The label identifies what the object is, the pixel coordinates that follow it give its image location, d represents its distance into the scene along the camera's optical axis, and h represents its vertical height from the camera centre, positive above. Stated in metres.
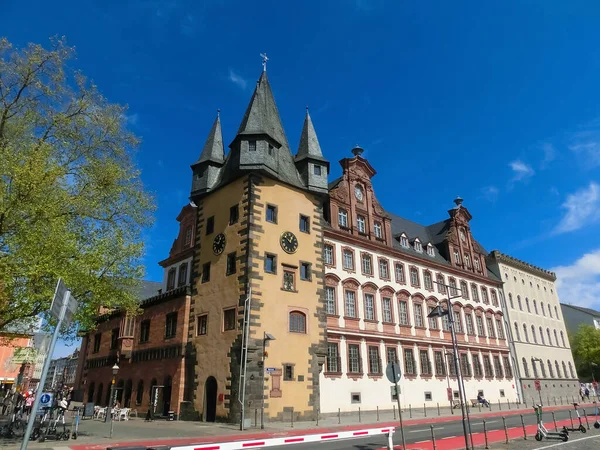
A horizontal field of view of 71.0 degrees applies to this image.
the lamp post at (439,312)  17.53 +3.44
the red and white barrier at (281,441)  9.22 -0.95
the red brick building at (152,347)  29.08 +4.16
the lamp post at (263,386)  22.00 +0.76
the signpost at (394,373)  12.24 +0.71
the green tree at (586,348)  62.14 +6.80
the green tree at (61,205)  15.48 +7.50
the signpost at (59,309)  7.41 +1.59
